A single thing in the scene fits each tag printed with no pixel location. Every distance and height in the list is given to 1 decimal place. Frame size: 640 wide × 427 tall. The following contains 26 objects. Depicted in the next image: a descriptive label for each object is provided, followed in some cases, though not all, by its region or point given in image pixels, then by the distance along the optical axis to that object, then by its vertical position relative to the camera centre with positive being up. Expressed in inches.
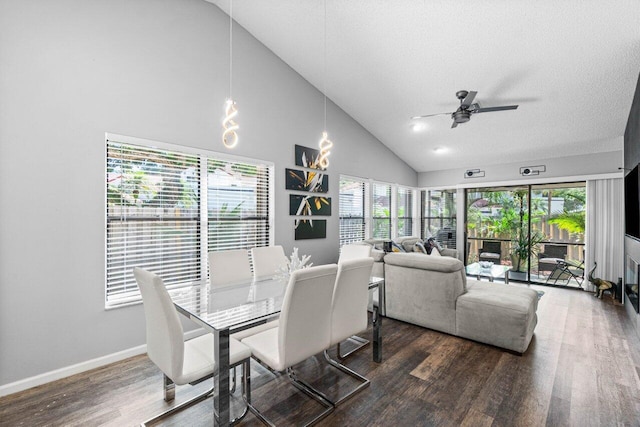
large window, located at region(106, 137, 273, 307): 112.3 +0.2
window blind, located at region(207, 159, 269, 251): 141.3 +3.0
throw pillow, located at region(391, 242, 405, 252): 190.1 -24.1
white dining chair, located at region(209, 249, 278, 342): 109.2 -21.8
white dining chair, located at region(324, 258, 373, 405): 83.0 -26.9
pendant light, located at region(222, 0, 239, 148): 86.0 +26.8
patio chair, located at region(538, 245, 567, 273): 224.1 -35.0
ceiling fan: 136.9 +49.2
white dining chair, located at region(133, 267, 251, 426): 63.5 -32.0
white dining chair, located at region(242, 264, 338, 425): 68.7 -28.1
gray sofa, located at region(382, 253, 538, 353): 113.3 -38.5
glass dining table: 64.2 -25.8
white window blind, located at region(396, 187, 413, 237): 272.3 +0.1
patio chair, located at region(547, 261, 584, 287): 211.3 -44.2
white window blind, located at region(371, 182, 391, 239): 241.1 +0.8
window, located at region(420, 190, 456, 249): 280.1 -4.6
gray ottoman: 111.0 -41.5
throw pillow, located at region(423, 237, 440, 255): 236.9 -27.5
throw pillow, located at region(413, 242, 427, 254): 223.1 -28.3
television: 131.5 +3.6
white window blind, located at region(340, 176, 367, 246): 210.5 +0.8
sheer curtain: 196.1 -11.7
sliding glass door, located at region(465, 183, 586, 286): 220.1 -14.6
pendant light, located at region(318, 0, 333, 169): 119.0 +25.1
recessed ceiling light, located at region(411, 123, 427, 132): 202.6 +59.3
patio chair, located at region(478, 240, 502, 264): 253.9 -35.4
